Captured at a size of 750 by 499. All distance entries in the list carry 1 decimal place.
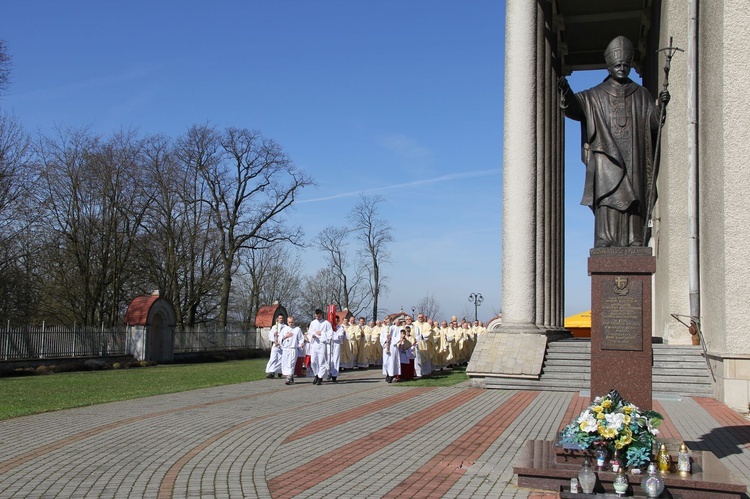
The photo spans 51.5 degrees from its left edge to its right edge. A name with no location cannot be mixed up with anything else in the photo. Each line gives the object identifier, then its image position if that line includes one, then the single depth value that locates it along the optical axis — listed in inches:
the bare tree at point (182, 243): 1684.3
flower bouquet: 271.9
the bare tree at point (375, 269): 2488.9
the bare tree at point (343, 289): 2605.8
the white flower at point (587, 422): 276.4
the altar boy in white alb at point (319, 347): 771.4
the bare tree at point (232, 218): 1852.9
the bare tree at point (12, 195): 1196.5
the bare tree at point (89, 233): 1453.0
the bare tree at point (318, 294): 2832.2
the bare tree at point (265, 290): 2492.6
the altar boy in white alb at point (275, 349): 818.2
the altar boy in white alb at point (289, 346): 777.6
